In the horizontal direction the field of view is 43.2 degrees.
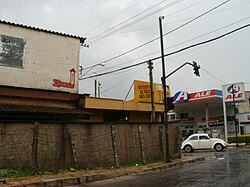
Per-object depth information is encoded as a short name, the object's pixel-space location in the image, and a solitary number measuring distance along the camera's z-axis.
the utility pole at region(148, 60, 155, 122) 23.11
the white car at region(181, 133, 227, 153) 30.58
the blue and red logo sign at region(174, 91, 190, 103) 45.33
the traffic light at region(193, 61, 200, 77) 19.02
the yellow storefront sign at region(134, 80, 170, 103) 33.91
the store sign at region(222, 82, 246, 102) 41.92
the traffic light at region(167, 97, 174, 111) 18.50
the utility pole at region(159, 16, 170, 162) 17.67
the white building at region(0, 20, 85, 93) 17.62
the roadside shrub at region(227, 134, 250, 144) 40.00
